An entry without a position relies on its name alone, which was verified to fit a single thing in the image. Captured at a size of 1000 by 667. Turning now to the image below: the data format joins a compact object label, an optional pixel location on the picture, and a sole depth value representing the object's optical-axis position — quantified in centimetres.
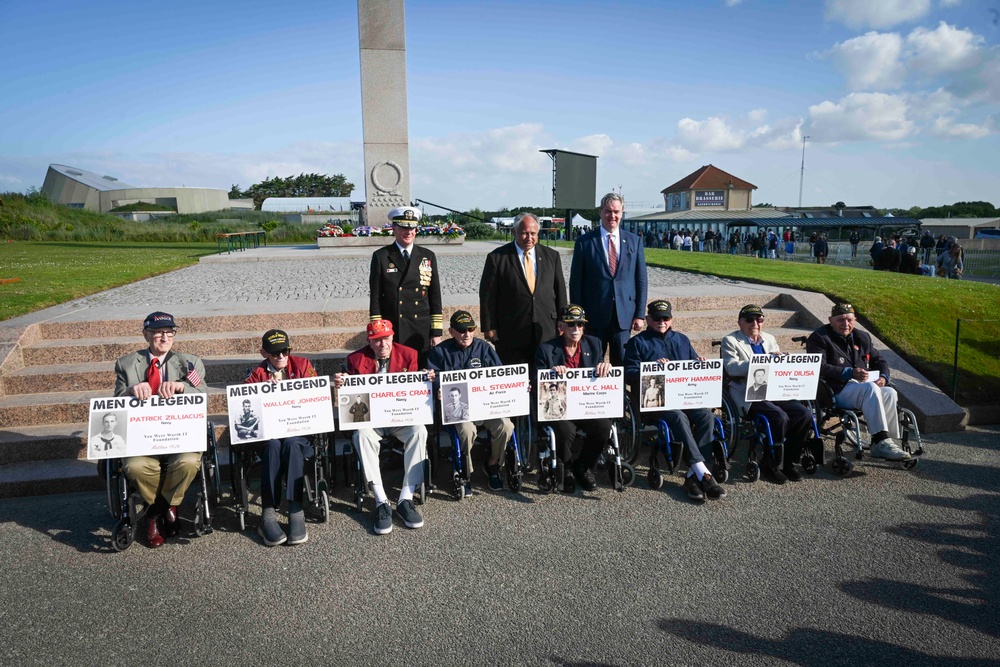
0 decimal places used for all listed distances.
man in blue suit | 605
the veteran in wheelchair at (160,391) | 445
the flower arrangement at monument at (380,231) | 2366
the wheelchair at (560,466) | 515
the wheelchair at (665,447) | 524
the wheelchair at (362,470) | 488
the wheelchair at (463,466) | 508
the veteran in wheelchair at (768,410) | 539
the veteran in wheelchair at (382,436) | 471
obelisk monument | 2355
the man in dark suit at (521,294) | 587
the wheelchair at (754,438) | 540
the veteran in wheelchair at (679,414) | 510
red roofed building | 7406
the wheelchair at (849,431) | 550
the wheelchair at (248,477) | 465
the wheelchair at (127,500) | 434
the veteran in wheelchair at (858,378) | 558
